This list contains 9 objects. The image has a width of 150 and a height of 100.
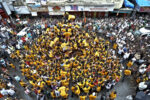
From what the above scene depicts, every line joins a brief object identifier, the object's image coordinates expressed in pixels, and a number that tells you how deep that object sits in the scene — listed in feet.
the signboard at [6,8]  77.04
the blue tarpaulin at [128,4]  80.41
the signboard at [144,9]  78.94
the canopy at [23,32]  67.09
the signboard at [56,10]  81.18
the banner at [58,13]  83.45
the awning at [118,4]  79.92
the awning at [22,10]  82.91
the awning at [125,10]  80.29
